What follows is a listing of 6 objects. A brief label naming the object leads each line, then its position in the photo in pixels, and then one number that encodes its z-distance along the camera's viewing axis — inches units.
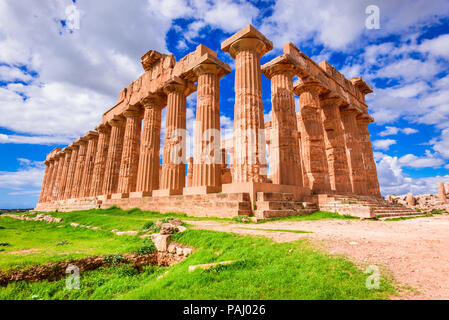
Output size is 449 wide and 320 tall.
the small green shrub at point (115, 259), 216.4
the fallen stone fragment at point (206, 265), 157.8
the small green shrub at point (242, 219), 395.5
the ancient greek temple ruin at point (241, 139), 511.2
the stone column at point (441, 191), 1099.0
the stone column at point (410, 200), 1088.8
